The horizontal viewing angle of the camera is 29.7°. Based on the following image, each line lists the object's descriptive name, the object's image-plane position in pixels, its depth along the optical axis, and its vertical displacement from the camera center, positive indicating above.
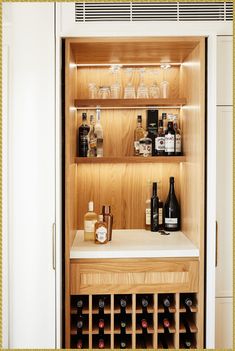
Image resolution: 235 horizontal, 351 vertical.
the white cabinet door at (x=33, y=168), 2.21 +0.02
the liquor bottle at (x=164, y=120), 2.84 +0.34
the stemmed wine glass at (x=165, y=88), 2.80 +0.54
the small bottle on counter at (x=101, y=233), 2.50 -0.34
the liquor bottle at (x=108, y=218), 2.59 -0.26
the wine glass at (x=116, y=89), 2.77 +0.53
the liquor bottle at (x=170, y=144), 2.71 +0.18
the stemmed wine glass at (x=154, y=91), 2.78 +0.52
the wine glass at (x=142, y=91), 2.77 +0.51
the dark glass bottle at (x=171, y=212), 2.82 -0.25
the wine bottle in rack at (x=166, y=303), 2.40 -0.70
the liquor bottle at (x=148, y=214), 2.88 -0.26
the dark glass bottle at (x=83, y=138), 2.75 +0.22
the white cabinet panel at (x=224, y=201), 2.30 -0.14
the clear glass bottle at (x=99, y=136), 2.82 +0.24
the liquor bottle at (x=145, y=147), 2.75 +0.16
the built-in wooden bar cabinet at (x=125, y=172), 2.32 -0.14
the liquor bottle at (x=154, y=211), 2.83 -0.24
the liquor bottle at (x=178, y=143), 2.75 +0.19
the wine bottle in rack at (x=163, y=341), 2.46 -0.95
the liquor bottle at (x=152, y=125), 2.86 +0.31
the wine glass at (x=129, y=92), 2.79 +0.51
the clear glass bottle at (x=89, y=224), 2.63 -0.30
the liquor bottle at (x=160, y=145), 2.75 +0.17
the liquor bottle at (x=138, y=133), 2.85 +0.26
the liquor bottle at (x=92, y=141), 2.79 +0.20
